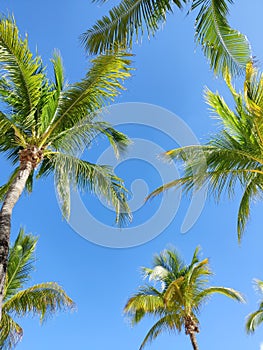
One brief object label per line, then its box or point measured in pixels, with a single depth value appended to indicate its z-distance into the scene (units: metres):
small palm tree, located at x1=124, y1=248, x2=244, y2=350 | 13.09
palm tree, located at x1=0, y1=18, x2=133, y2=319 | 7.71
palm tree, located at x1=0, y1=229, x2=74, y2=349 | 9.98
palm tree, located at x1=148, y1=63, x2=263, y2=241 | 7.55
